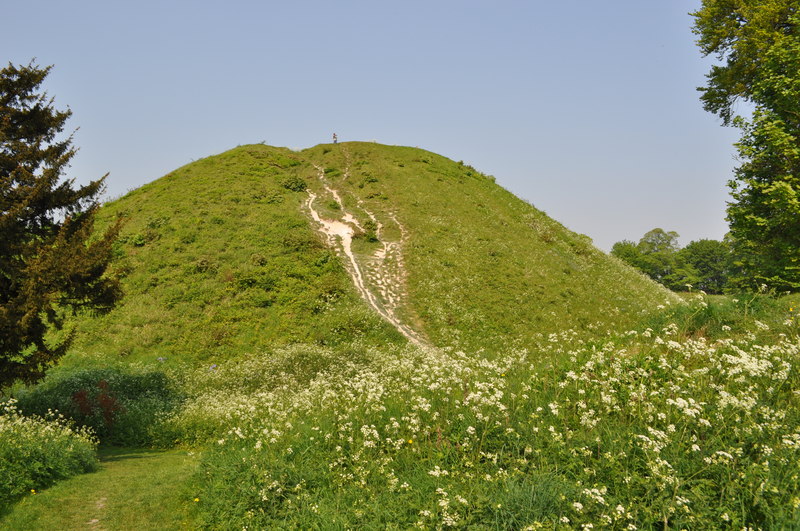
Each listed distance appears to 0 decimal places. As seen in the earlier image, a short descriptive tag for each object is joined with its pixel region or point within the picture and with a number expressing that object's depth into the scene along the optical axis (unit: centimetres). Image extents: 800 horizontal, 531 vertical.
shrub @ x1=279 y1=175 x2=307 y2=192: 4606
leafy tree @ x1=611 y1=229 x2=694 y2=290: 9844
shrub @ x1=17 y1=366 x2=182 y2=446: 1619
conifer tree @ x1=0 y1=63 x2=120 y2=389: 1302
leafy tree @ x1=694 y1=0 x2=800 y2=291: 1995
